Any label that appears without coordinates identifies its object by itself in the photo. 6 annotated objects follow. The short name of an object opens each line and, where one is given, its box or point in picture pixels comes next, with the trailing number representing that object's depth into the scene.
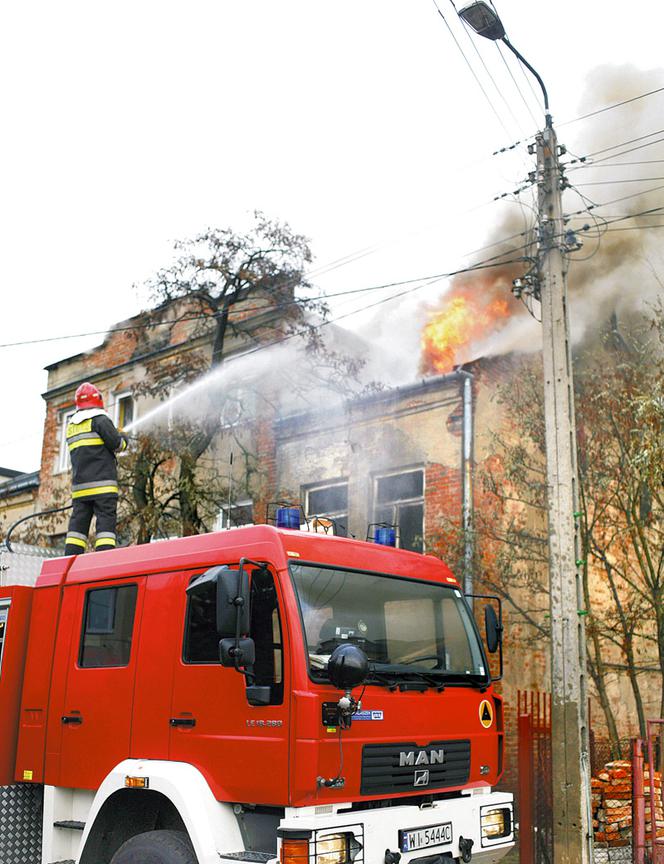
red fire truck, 5.26
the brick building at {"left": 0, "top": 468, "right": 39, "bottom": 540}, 22.06
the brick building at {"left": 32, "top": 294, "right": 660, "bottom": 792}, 13.27
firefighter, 8.70
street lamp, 9.39
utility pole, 8.34
